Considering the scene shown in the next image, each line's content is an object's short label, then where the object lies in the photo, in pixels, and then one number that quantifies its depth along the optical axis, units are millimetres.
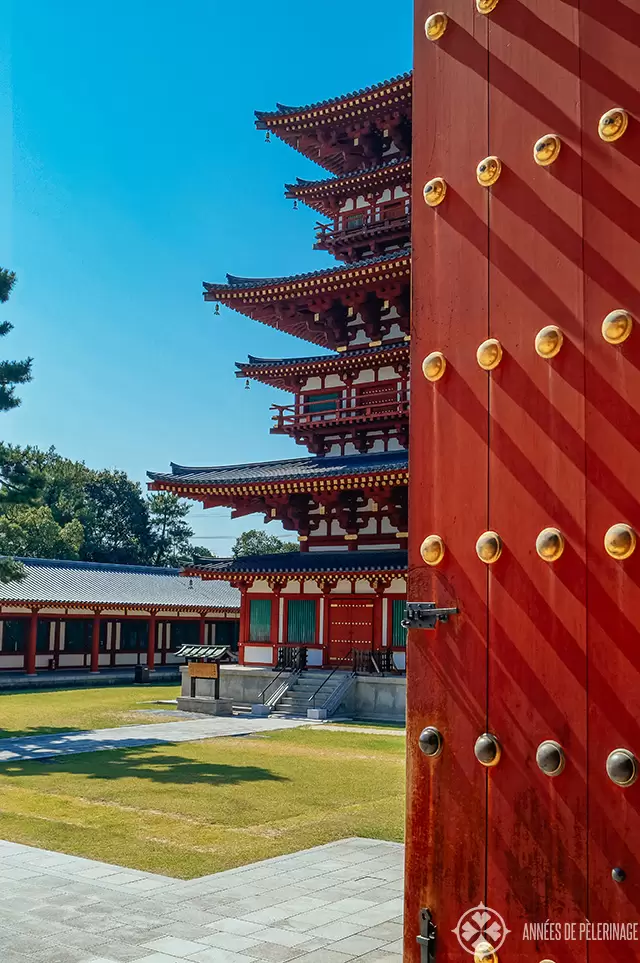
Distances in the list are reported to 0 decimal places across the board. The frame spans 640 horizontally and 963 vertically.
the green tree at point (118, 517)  58688
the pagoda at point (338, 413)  21594
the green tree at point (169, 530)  61156
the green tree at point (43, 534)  47688
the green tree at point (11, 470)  18984
